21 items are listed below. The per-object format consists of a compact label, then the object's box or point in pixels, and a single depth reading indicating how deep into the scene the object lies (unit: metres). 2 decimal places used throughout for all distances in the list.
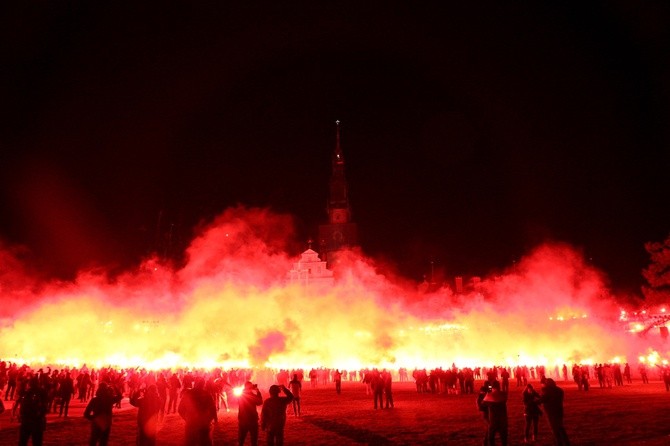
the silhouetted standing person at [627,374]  30.31
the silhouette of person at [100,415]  8.93
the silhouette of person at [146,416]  9.13
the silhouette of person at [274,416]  9.39
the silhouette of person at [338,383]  23.39
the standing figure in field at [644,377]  30.57
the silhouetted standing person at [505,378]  20.14
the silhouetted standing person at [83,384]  20.81
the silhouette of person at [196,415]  8.06
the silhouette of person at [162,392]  15.43
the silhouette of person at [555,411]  9.55
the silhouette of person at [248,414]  9.58
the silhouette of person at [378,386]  17.16
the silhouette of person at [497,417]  9.45
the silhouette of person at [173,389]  16.84
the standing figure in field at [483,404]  9.62
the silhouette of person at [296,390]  15.89
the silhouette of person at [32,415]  9.00
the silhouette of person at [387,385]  17.25
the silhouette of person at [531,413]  10.66
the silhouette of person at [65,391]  15.93
